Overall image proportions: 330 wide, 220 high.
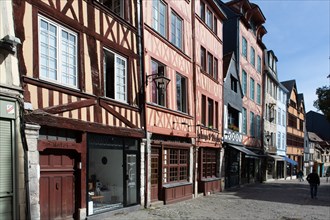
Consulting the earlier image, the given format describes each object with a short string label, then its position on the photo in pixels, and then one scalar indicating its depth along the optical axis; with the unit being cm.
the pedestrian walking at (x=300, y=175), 3468
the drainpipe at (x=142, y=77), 1188
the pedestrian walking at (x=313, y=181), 1772
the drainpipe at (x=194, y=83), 1598
